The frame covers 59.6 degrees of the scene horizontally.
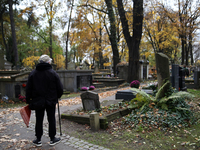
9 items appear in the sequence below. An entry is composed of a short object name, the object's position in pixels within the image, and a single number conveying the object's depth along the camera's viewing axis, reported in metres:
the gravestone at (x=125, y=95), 7.73
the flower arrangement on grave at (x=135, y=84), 9.87
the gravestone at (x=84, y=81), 15.49
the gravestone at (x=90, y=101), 6.14
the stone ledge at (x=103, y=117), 5.07
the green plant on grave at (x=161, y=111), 5.08
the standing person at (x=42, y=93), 3.88
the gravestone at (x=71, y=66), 15.61
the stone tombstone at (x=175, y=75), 9.47
